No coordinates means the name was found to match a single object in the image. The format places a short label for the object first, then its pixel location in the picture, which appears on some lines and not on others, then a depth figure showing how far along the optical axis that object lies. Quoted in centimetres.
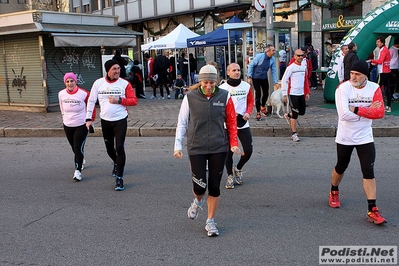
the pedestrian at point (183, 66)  2102
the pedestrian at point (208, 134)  469
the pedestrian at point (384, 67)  1221
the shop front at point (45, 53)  1433
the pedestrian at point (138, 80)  1875
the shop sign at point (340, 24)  2088
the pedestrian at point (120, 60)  1527
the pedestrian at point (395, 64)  1407
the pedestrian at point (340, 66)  1251
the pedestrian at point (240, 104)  643
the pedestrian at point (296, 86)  938
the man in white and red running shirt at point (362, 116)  490
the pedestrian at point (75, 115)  720
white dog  1195
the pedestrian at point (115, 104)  661
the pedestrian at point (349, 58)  1050
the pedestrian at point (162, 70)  1816
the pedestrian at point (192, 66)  2289
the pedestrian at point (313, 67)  1928
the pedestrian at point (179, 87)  1783
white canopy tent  1988
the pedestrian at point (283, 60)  1912
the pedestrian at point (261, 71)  1153
